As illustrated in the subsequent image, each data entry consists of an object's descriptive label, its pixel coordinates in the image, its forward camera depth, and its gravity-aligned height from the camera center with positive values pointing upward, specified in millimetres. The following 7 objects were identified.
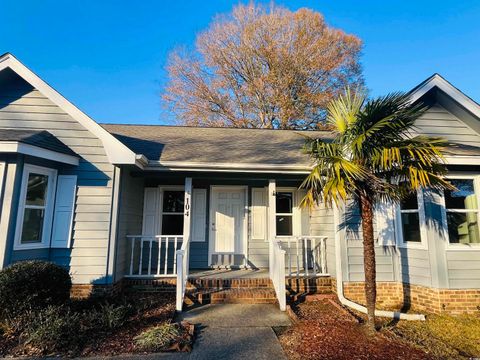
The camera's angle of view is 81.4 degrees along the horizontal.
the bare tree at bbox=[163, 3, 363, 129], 17875 +10207
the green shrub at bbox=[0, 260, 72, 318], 4227 -960
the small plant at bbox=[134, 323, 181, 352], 3789 -1536
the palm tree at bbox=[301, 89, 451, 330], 4117 +1046
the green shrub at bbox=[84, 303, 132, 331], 4297 -1429
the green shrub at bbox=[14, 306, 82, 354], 3721 -1443
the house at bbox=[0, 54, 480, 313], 5465 +315
